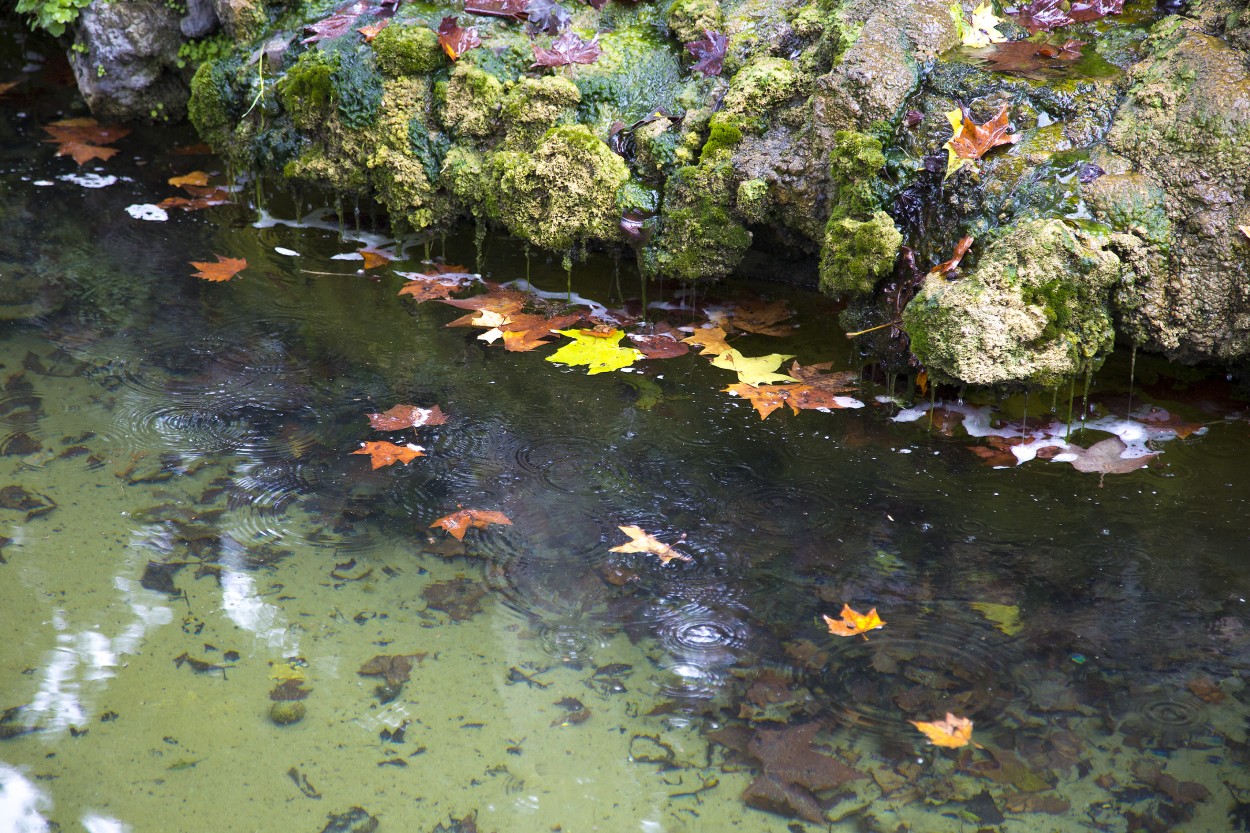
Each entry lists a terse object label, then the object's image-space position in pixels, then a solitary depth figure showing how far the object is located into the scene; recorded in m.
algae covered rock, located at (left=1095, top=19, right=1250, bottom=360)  3.52
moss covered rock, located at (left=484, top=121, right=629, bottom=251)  4.41
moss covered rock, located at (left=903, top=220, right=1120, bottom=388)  3.49
